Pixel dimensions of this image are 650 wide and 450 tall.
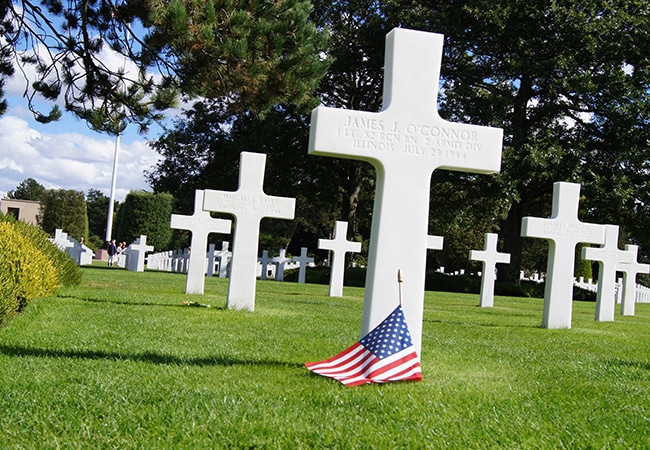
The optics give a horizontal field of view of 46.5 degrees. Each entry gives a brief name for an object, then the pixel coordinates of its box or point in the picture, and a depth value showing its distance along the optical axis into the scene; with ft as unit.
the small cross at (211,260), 91.68
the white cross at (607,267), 47.52
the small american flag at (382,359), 17.43
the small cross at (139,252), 91.76
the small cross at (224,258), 95.20
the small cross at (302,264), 90.95
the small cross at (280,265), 97.50
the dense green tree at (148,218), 131.85
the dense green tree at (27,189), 290.21
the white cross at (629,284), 58.49
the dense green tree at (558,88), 75.10
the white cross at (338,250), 60.80
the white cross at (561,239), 37.60
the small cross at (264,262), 99.17
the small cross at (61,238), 89.51
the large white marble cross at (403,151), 18.72
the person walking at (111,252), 116.87
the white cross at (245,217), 35.58
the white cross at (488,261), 58.65
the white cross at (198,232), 46.75
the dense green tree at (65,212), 187.73
